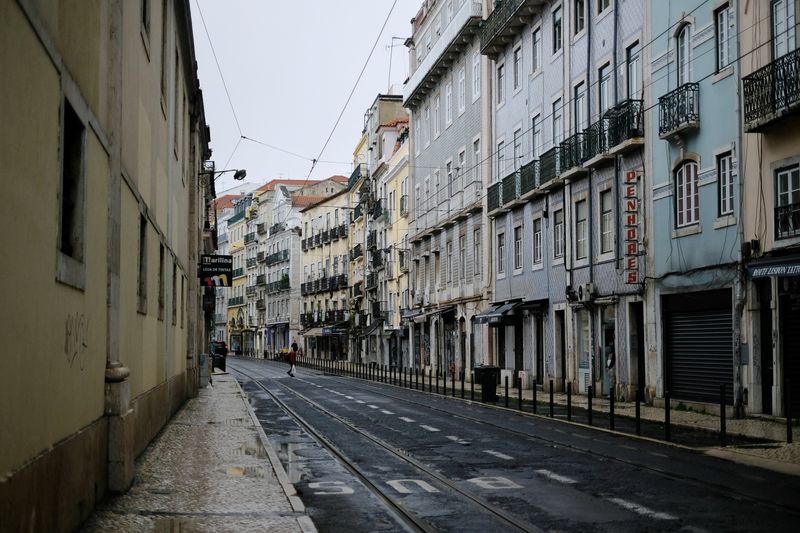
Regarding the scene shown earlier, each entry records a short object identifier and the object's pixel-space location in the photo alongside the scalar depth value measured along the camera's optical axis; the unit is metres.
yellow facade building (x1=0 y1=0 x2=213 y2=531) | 6.54
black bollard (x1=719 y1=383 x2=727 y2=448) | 16.41
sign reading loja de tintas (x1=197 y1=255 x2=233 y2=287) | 31.70
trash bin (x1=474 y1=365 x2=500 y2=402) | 30.08
